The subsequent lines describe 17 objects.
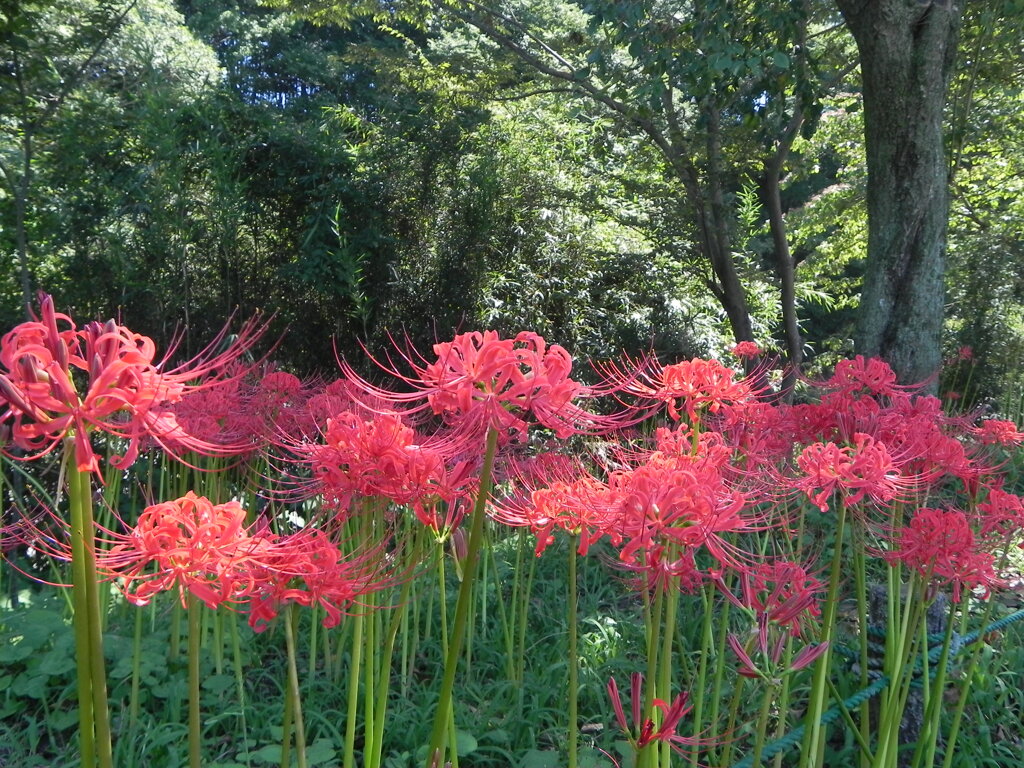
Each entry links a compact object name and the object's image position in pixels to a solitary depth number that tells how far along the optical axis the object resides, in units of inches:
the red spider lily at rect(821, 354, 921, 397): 92.4
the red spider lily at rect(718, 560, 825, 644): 56.3
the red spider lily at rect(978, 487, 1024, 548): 73.2
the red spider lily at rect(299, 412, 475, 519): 54.5
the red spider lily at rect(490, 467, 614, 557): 60.1
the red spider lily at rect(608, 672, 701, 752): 48.2
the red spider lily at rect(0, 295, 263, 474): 36.2
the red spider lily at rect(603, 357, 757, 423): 80.1
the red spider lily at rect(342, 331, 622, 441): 46.1
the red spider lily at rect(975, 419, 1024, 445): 95.4
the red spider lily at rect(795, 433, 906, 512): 64.1
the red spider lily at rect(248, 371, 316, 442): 100.4
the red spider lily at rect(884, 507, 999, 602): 68.0
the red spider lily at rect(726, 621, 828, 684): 53.6
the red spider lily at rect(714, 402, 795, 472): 84.7
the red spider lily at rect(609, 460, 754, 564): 50.3
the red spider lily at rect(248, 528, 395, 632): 47.5
